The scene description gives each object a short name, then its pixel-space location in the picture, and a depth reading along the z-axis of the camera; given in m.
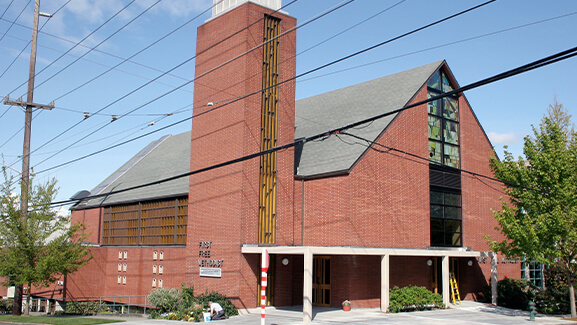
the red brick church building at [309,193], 24.97
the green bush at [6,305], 33.42
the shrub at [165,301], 23.98
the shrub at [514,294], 28.66
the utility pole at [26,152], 24.78
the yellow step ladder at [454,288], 29.09
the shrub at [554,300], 26.98
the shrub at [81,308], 31.82
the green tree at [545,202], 23.58
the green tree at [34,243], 24.39
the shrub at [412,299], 24.89
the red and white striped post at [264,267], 15.15
